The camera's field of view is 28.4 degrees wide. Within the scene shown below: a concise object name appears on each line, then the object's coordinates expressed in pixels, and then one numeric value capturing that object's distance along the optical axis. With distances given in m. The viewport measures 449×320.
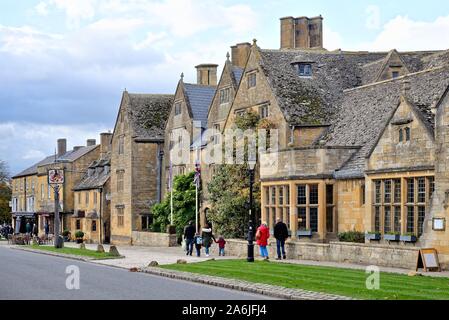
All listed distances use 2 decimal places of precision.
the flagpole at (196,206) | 52.85
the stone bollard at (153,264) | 32.89
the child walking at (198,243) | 40.44
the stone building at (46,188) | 85.88
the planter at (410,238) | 32.72
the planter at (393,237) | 33.78
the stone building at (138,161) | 65.78
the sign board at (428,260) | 27.69
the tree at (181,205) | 57.12
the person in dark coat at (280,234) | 35.28
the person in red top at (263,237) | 35.66
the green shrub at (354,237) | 37.12
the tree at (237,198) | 47.78
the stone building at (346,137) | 33.25
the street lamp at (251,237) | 33.69
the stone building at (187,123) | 60.19
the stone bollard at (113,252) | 41.88
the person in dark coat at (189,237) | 41.78
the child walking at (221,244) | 40.25
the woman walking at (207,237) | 40.47
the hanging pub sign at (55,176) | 51.00
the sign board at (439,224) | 29.16
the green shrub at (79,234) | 73.62
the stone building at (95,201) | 74.81
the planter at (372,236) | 35.16
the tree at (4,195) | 116.38
